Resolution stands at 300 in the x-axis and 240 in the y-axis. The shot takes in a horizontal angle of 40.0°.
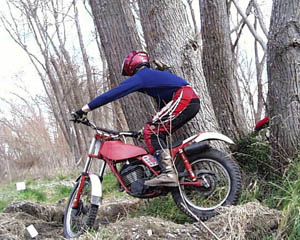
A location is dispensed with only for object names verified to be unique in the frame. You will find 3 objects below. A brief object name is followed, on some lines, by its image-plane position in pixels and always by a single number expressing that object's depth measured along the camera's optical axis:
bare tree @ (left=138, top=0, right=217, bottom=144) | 5.07
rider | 4.30
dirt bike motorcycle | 4.26
